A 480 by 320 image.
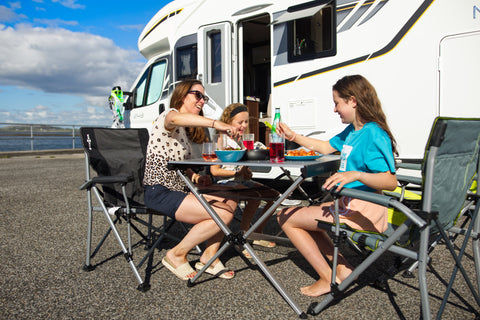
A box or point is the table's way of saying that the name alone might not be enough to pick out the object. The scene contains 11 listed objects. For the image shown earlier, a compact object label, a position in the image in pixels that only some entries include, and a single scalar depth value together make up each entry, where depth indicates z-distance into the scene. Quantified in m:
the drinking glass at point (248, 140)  2.56
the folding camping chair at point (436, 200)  1.50
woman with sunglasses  2.37
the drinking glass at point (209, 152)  2.36
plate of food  2.21
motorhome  3.42
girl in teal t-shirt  1.88
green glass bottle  2.40
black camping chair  2.56
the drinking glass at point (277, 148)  2.25
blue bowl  2.18
